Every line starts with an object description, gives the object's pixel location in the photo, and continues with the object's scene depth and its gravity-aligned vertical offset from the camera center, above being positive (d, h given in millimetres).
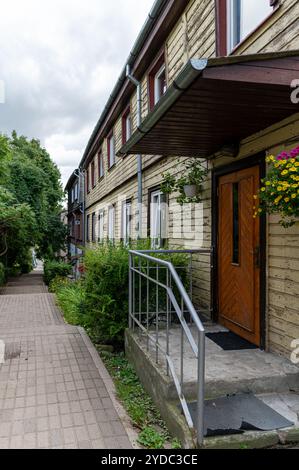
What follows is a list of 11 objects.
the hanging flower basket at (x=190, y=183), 5582 +779
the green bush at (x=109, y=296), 5211 -894
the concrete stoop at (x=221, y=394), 2527 -1392
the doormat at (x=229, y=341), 4090 -1266
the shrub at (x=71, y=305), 5855 -1614
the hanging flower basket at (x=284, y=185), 2773 +375
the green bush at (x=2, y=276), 16039 -1935
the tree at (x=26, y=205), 15234 +1668
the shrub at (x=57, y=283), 15041 -2202
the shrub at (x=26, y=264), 23794 -2231
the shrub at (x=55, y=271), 19219 -1989
